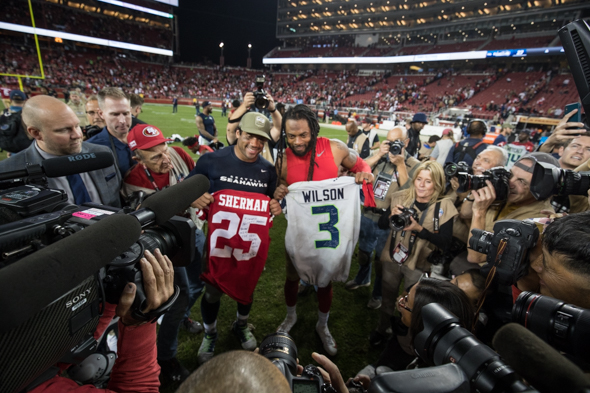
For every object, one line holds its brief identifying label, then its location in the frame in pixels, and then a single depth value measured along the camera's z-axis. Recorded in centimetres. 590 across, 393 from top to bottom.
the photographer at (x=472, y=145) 481
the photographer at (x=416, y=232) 245
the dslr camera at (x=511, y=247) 138
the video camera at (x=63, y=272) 54
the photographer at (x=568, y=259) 104
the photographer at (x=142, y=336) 100
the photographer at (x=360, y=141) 618
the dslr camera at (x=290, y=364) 93
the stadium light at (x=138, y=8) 4234
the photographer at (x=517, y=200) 205
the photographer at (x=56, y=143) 183
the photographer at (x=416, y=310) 155
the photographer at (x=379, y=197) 322
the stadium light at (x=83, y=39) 3200
